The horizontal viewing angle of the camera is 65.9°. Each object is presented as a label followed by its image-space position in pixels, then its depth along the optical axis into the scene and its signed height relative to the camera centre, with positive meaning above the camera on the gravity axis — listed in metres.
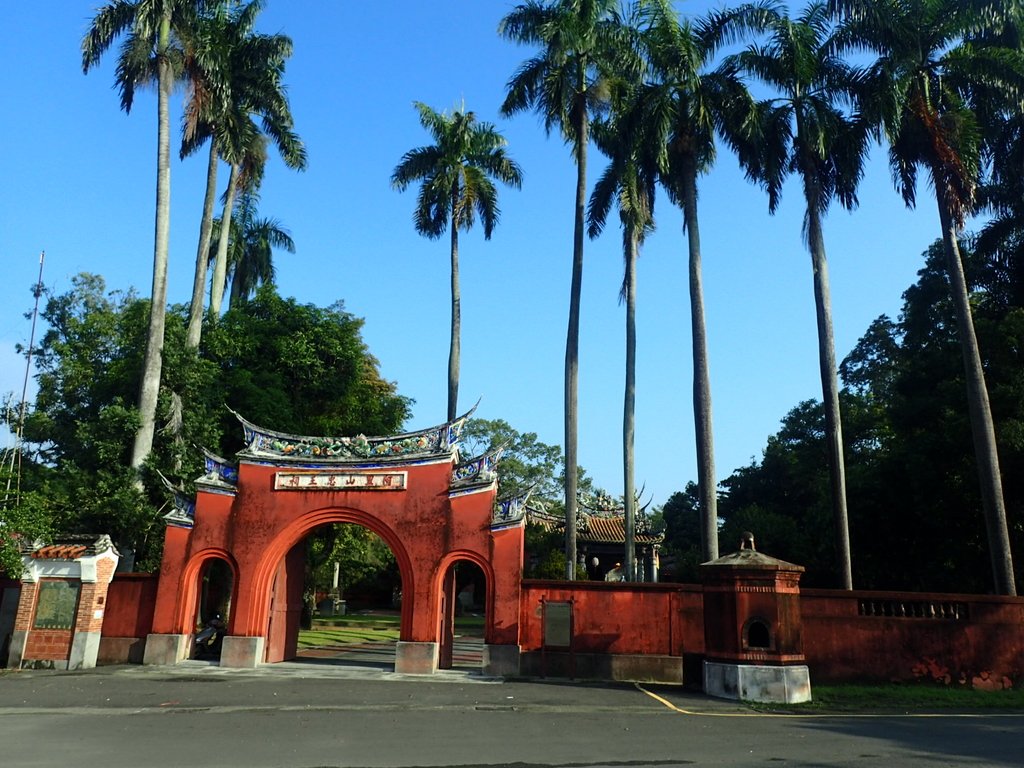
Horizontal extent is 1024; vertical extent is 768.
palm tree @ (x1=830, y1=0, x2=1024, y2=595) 18.09 +11.97
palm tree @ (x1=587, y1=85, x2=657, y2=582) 23.12 +11.75
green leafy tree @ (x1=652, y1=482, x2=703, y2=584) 32.91 +3.75
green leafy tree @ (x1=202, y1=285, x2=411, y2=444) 24.50 +7.19
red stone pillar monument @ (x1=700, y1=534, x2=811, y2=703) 13.46 -0.37
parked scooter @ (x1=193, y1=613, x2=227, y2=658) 18.66 -1.06
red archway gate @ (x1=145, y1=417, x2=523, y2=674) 17.03 +1.58
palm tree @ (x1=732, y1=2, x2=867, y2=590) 19.25 +11.61
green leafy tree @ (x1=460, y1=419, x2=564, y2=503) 47.28 +8.60
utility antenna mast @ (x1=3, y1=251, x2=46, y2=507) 17.54 +2.76
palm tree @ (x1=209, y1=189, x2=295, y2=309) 35.94 +15.39
